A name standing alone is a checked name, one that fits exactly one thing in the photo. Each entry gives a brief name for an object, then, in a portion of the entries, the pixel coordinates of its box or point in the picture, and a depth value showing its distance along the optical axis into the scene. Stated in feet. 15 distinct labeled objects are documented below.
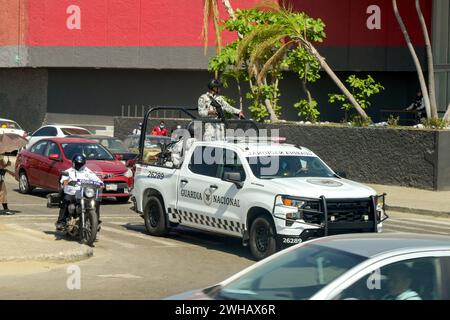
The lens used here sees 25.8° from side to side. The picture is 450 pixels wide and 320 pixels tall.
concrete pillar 127.65
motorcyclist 56.39
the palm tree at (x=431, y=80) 105.91
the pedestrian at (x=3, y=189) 68.80
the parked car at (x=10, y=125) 136.42
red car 80.18
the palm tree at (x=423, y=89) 106.73
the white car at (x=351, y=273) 22.98
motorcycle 55.16
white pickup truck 49.03
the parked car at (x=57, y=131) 118.93
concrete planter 93.97
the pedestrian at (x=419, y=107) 118.32
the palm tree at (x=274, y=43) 103.65
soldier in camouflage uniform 65.31
